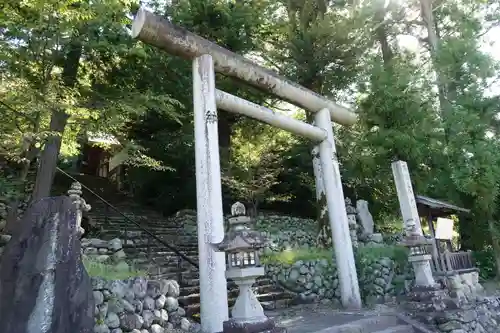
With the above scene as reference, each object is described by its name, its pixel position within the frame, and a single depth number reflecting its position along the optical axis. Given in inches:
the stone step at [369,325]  226.2
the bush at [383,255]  385.5
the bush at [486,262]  486.3
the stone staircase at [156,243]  297.7
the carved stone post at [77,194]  271.3
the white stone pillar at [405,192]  355.9
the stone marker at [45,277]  155.1
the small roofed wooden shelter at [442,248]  364.2
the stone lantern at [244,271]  175.2
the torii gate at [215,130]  220.8
